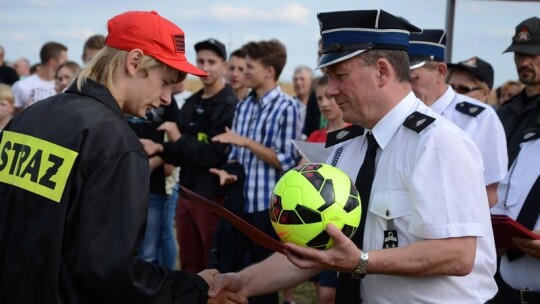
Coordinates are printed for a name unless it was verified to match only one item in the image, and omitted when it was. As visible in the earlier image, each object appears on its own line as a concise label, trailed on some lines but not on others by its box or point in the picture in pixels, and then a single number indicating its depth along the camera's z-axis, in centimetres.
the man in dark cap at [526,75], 560
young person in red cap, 297
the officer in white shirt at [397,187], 296
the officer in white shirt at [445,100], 524
